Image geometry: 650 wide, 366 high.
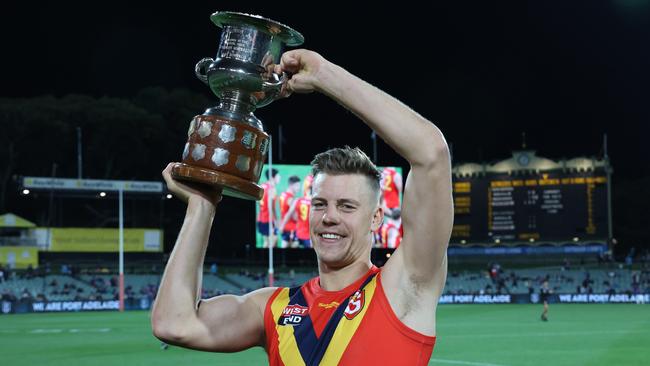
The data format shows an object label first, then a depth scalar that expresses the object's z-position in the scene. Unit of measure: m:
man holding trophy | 3.11
